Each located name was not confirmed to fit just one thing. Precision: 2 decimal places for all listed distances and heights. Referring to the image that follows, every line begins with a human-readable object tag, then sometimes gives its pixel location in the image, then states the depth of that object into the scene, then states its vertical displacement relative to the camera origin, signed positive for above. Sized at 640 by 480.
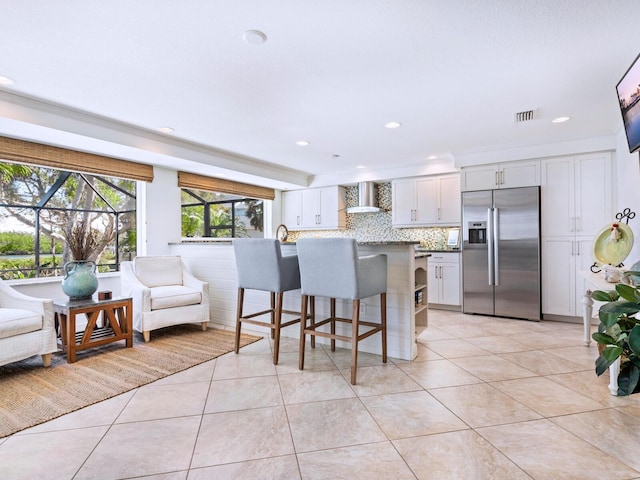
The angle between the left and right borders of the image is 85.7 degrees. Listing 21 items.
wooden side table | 2.89 -0.74
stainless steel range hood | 5.64 +0.65
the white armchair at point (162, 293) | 3.44 -0.54
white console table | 2.22 -0.66
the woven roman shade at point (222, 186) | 4.87 +0.85
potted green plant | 1.46 -0.48
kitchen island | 2.89 -0.55
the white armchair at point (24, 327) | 2.51 -0.64
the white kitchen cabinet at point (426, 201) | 5.05 +0.57
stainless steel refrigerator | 4.31 -0.20
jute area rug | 2.08 -1.00
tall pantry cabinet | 4.04 +0.22
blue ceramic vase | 3.19 -0.36
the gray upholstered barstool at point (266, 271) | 2.82 -0.27
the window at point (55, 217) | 3.48 +0.29
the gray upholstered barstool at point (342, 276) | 2.44 -0.28
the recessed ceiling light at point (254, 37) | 1.94 +1.17
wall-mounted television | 2.01 +0.85
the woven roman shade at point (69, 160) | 3.26 +0.87
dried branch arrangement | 3.30 -0.01
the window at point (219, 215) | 5.30 +0.43
